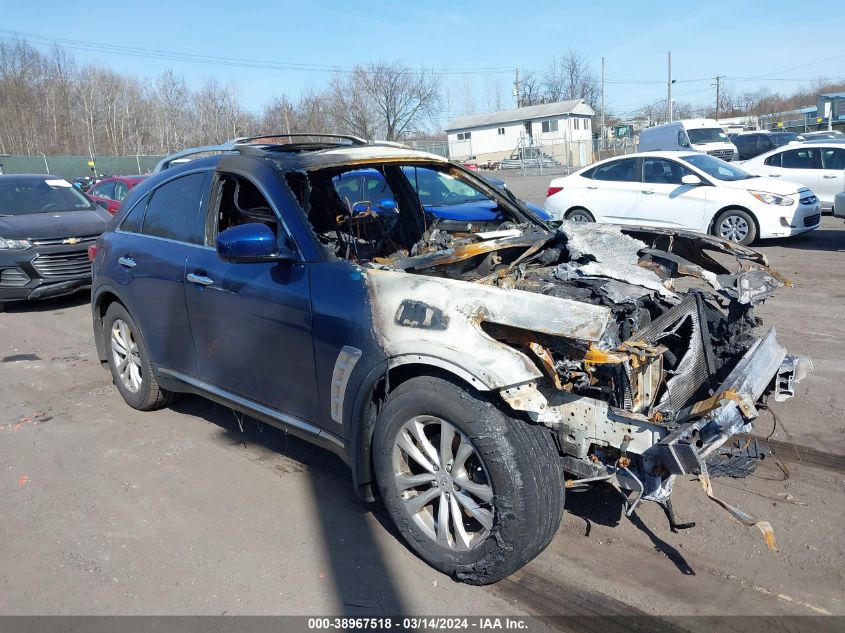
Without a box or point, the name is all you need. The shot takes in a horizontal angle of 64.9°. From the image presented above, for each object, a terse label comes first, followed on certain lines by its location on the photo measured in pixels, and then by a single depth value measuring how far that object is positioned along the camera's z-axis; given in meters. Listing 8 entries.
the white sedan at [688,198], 10.73
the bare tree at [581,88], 78.88
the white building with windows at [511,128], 59.62
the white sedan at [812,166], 13.60
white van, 23.12
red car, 12.97
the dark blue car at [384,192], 4.92
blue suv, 2.74
